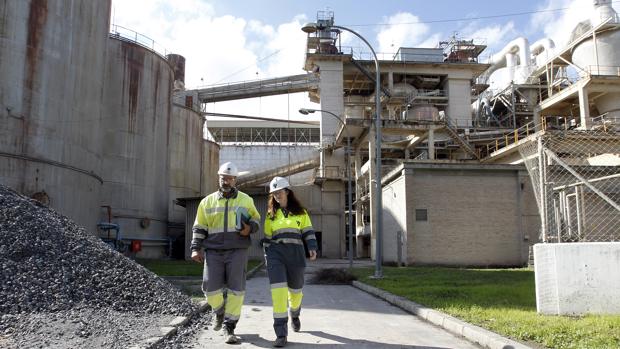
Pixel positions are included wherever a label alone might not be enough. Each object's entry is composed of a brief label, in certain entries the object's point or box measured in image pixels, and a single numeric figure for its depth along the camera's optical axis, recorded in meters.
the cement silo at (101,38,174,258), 30.97
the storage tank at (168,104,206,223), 39.69
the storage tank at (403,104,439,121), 34.22
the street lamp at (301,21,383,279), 16.14
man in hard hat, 6.37
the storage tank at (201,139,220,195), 44.19
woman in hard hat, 6.54
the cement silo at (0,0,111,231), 19.39
